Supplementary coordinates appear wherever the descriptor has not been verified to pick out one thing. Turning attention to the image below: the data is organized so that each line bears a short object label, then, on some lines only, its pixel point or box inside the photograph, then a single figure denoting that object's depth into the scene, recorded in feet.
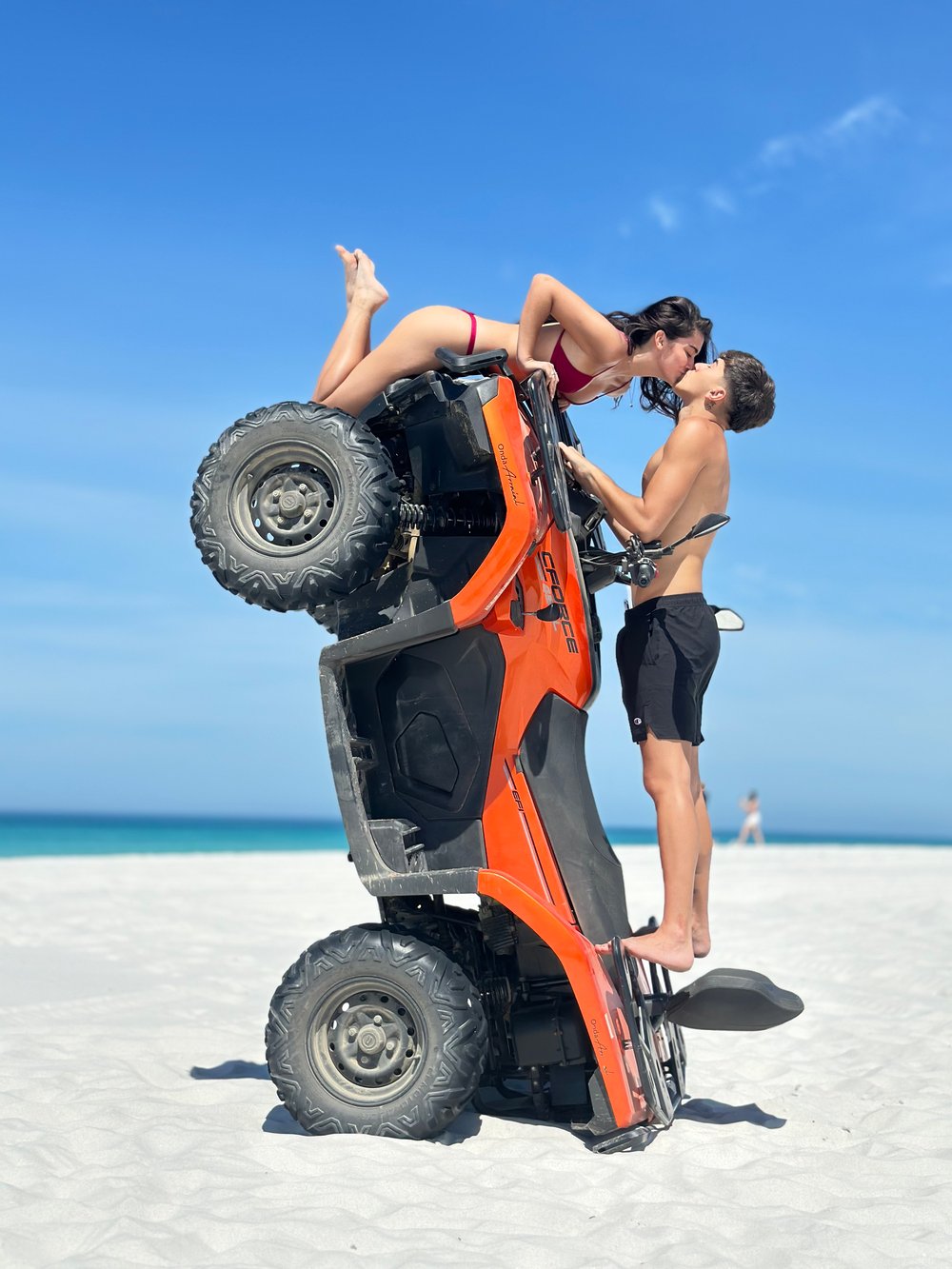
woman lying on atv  14.64
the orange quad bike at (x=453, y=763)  13.97
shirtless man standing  15.02
